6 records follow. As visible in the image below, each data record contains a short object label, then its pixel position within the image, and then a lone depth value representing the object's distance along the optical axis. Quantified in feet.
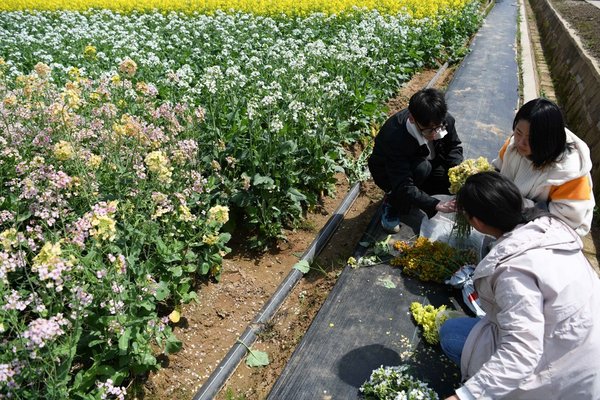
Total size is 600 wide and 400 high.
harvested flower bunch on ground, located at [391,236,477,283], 12.07
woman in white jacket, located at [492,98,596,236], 9.32
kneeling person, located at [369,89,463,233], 11.30
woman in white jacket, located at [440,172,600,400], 6.75
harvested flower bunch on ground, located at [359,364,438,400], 8.83
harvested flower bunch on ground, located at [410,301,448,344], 10.32
